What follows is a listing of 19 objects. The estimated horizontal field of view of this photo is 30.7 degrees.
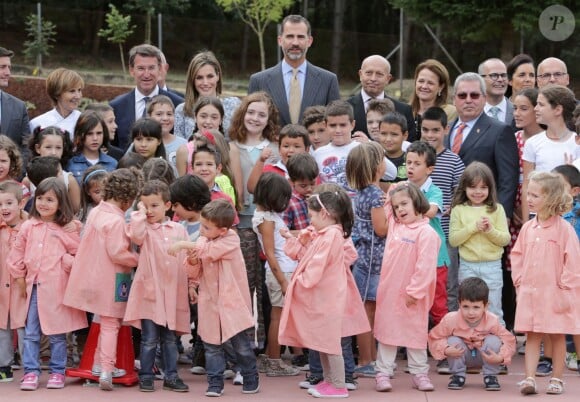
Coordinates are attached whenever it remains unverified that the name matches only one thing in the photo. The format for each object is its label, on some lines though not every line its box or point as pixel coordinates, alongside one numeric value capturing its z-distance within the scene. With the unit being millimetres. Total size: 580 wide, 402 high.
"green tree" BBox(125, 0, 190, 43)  35250
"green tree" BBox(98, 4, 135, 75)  33191
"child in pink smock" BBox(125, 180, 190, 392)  7656
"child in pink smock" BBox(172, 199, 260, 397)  7500
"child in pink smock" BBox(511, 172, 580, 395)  7715
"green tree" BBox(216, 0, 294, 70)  34156
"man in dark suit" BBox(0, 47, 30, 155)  9617
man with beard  9820
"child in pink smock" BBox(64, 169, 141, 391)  7688
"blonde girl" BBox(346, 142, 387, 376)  8117
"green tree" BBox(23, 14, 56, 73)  32531
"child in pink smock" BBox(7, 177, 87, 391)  7801
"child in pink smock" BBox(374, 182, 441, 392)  7734
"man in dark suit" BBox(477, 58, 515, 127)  10000
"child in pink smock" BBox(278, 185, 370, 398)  7471
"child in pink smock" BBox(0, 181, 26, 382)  7988
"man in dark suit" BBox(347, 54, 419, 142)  9750
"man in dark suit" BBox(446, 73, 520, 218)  8961
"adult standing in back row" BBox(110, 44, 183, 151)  9883
